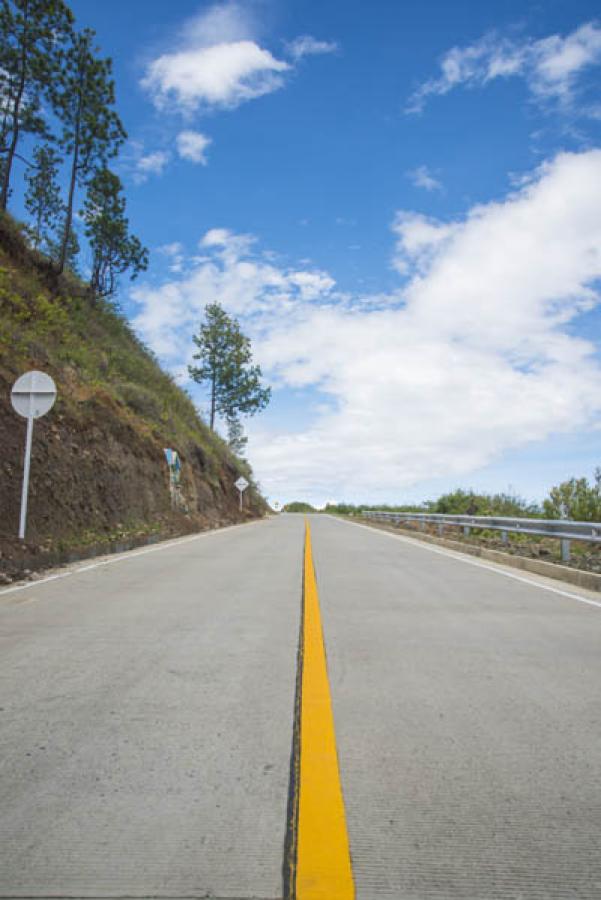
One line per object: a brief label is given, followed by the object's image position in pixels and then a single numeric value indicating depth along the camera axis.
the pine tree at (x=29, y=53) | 21.02
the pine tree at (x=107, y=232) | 26.50
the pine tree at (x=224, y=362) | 50.72
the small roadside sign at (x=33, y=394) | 10.70
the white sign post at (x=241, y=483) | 37.47
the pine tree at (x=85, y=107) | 22.61
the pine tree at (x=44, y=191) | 25.55
